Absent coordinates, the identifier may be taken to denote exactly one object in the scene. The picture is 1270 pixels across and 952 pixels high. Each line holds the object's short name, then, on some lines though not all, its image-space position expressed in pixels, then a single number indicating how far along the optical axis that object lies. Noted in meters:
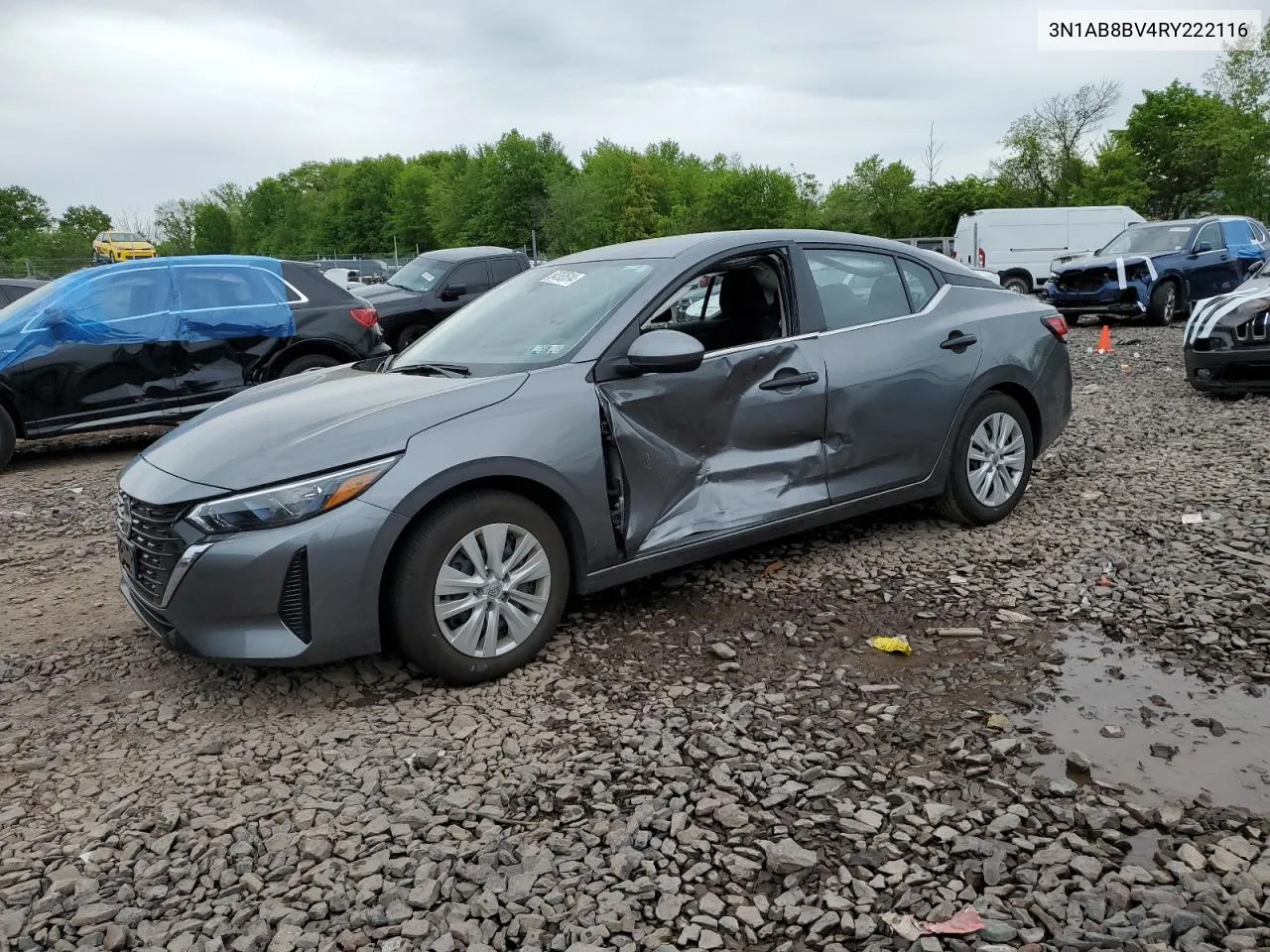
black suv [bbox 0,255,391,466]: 8.12
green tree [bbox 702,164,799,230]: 55.94
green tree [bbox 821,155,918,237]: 61.62
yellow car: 50.12
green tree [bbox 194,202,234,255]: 105.06
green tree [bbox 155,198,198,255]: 84.38
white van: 24.05
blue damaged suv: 16.05
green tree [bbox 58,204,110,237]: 84.75
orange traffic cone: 13.32
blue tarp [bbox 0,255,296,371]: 8.15
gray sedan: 3.48
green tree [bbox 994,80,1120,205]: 55.44
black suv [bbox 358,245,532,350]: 13.66
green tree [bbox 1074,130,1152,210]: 50.25
